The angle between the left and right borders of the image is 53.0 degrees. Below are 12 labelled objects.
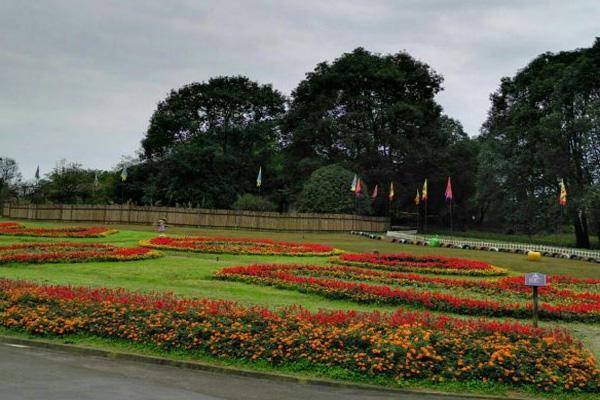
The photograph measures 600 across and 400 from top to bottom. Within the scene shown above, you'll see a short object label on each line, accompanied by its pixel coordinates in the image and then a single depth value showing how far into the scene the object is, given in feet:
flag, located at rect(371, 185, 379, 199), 196.42
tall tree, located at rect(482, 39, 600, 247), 148.87
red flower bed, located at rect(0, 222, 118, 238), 107.45
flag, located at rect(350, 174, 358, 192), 180.86
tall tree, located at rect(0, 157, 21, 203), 348.55
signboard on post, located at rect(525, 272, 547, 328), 35.55
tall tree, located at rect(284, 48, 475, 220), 206.59
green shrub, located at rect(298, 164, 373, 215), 185.88
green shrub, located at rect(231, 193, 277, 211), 185.06
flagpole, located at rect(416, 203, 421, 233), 219.43
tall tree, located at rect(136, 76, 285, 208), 219.61
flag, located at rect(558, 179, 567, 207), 126.31
